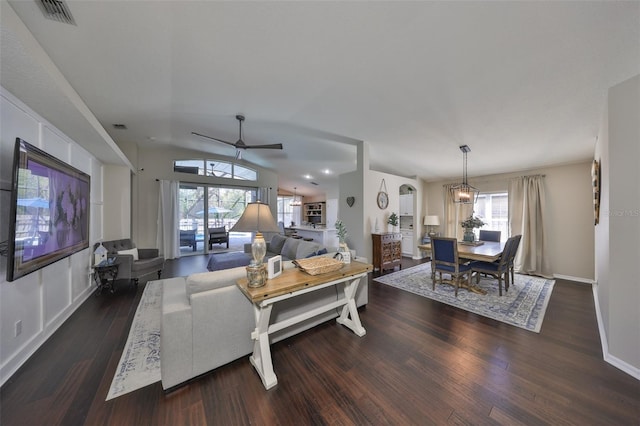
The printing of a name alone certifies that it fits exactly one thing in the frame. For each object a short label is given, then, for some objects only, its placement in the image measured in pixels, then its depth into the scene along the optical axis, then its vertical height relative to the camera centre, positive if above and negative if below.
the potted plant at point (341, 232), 2.78 -0.24
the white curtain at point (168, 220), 5.71 -0.18
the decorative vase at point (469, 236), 4.11 -0.42
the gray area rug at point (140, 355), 1.59 -1.29
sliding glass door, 6.29 +0.02
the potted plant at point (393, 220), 4.96 -0.14
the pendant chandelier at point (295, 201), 9.93 +0.66
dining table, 3.13 -0.59
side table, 3.23 -0.98
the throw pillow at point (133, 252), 3.78 -0.71
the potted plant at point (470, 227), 3.97 -0.24
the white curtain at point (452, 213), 5.52 +0.04
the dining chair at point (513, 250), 3.42 -0.60
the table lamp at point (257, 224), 1.72 -0.10
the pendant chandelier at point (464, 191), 3.79 +0.43
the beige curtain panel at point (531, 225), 4.37 -0.22
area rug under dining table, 2.64 -1.27
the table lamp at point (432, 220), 5.61 -0.15
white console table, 1.57 -0.65
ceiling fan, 3.51 +1.18
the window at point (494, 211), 5.05 +0.09
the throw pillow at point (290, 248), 4.21 -0.72
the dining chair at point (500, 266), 3.23 -0.84
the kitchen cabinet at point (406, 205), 6.29 +0.29
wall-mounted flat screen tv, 1.56 +0.02
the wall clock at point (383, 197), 4.80 +0.40
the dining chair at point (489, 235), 4.45 -0.46
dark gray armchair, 3.47 -0.86
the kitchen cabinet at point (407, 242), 6.06 -0.81
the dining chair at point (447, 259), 3.24 -0.74
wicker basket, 1.99 -0.51
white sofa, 1.53 -0.90
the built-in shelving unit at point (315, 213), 9.75 +0.05
